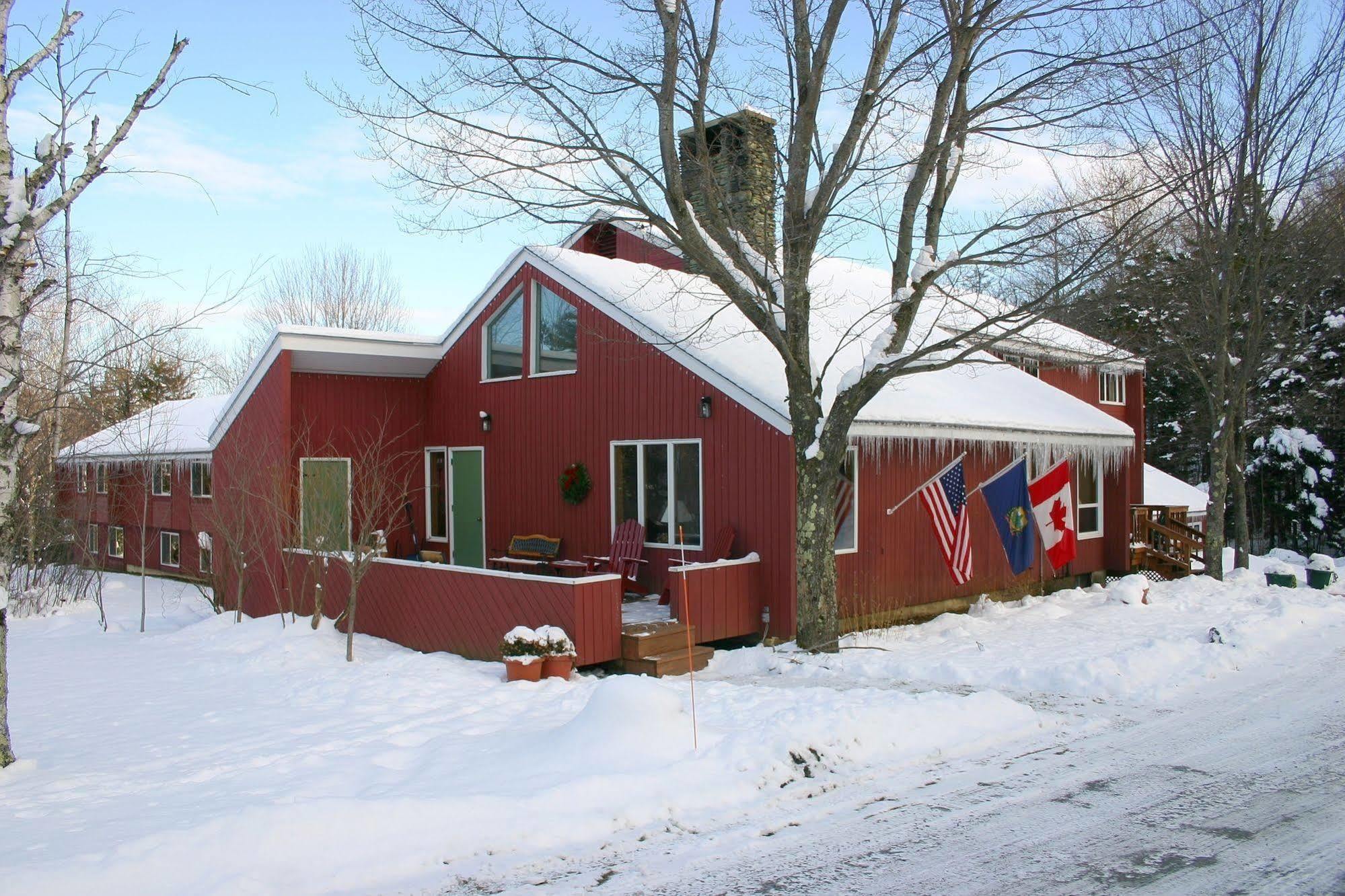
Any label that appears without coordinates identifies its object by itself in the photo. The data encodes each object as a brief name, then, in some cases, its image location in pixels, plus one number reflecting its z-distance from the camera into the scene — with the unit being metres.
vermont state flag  11.23
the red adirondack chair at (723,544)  10.41
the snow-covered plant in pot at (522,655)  8.34
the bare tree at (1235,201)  13.98
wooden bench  12.31
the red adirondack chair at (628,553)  11.52
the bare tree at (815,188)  8.82
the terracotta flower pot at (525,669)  8.34
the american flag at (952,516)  10.81
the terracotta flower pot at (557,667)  8.44
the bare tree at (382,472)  13.37
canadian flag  11.94
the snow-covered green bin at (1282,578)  14.59
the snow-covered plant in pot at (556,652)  8.41
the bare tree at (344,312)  32.88
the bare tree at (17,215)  5.29
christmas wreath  12.28
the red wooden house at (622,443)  10.07
